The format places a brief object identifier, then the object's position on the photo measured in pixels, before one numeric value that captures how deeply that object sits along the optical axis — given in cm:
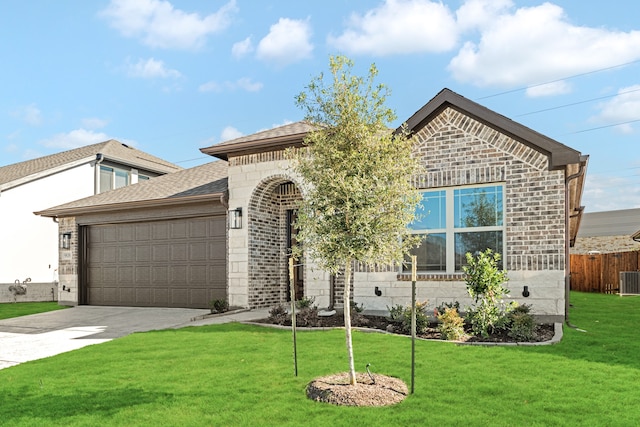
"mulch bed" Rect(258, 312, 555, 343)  926
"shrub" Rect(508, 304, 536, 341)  909
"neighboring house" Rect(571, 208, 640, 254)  4328
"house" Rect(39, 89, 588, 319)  1077
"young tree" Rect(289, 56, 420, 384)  598
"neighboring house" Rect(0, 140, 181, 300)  2253
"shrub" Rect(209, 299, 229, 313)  1425
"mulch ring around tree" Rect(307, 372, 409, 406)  581
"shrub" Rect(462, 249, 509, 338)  941
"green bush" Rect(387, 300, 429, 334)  988
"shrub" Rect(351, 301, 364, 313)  1171
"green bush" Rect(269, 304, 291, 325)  1178
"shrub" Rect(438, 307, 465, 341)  930
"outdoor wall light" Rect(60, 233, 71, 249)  1914
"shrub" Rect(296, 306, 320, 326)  1140
